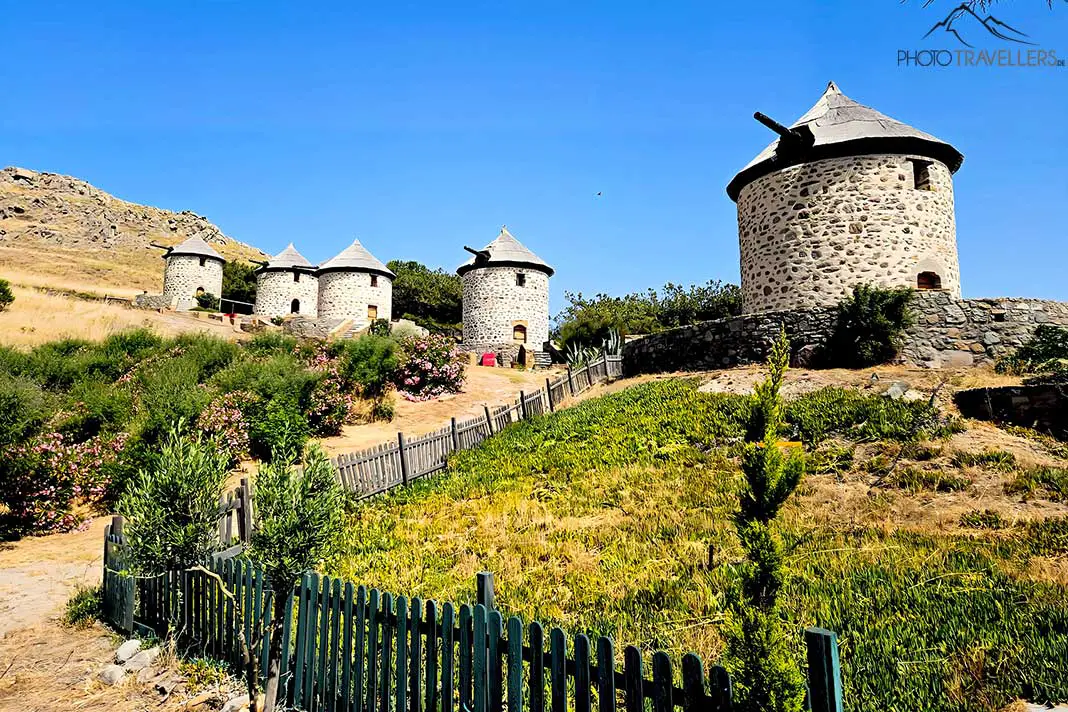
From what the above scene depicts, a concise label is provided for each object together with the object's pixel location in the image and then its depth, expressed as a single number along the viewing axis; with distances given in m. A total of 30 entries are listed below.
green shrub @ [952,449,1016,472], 7.63
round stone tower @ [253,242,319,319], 42.94
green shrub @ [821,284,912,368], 12.30
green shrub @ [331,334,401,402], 19.55
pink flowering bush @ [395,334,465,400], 21.34
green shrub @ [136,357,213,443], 11.99
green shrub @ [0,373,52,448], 9.91
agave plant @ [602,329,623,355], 23.14
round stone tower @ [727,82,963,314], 14.21
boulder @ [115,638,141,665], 5.37
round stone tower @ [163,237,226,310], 43.34
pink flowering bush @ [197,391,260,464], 13.47
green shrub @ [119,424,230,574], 4.82
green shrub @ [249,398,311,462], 13.58
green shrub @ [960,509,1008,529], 6.16
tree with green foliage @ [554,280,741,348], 30.08
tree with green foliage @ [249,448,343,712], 4.17
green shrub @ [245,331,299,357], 21.66
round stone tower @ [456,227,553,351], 34.31
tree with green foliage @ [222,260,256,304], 55.94
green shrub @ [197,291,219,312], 43.56
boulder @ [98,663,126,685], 5.06
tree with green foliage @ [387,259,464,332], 52.78
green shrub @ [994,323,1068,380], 9.74
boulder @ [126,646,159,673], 5.22
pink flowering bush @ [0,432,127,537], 9.83
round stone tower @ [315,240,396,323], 37.19
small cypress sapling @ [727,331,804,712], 2.55
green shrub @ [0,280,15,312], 26.19
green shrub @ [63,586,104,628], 6.44
